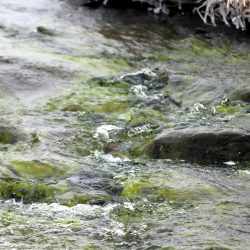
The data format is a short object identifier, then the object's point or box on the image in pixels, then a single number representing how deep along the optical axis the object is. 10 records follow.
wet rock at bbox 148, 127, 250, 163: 12.03
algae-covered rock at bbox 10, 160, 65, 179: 11.30
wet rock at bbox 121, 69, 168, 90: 17.41
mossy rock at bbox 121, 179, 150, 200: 10.58
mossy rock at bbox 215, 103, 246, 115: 14.83
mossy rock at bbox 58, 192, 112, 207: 10.29
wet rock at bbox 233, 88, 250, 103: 15.41
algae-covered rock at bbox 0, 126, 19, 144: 12.97
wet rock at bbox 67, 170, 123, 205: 10.42
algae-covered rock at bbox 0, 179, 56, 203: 10.45
